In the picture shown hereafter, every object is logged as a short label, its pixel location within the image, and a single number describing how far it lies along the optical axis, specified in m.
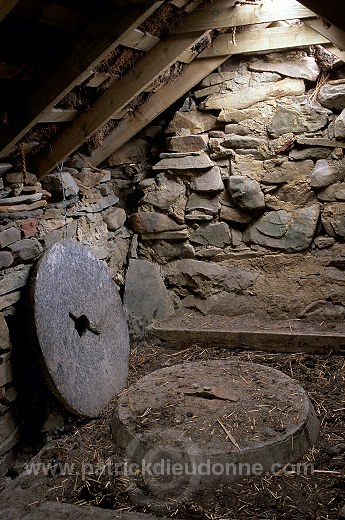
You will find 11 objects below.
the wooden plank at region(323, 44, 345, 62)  3.87
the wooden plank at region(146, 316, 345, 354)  4.00
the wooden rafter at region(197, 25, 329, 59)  3.84
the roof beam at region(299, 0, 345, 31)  1.97
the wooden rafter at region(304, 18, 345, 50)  3.40
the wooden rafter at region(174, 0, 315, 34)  3.32
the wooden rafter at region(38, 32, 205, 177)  3.35
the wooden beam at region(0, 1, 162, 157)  2.60
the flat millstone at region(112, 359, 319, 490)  2.67
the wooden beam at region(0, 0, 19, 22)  1.99
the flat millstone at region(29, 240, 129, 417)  3.20
